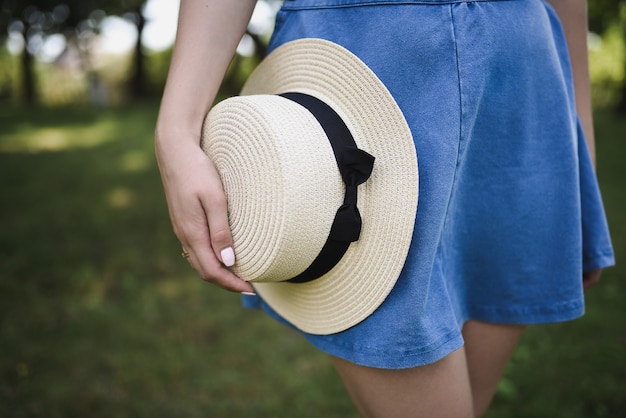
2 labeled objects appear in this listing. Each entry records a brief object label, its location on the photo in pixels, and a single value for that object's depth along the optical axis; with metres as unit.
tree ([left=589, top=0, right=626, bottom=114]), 6.34
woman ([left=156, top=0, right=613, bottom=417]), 0.90
